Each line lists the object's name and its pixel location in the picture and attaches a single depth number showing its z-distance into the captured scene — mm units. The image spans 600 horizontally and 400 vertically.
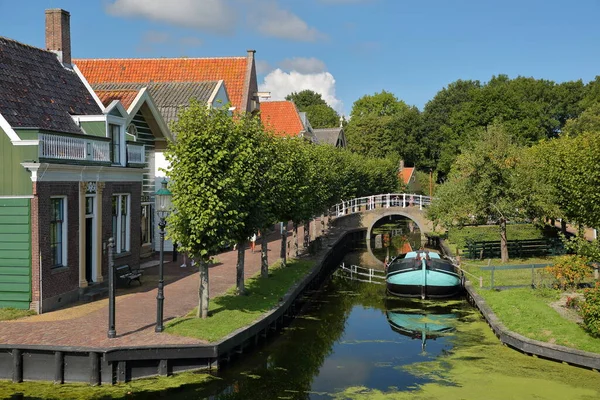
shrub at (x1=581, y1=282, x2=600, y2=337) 17562
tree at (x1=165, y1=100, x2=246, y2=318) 18609
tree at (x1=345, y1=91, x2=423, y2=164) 90938
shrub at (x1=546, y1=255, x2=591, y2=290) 23219
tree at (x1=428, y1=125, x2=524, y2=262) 31844
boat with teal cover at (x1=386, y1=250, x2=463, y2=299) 28703
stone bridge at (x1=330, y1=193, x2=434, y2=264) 54094
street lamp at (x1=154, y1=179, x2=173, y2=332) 17328
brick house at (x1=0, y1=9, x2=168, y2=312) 19312
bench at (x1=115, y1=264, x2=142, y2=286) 23625
